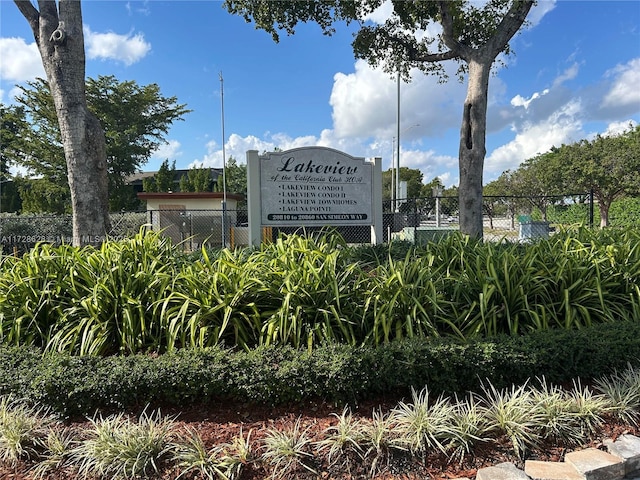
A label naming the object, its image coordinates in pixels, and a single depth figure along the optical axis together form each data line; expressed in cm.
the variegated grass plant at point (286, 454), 190
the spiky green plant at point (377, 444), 197
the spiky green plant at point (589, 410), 223
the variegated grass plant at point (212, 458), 187
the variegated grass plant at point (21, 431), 204
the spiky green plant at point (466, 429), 204
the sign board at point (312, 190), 632
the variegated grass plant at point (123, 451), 191
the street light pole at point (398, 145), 1974
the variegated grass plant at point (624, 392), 233
